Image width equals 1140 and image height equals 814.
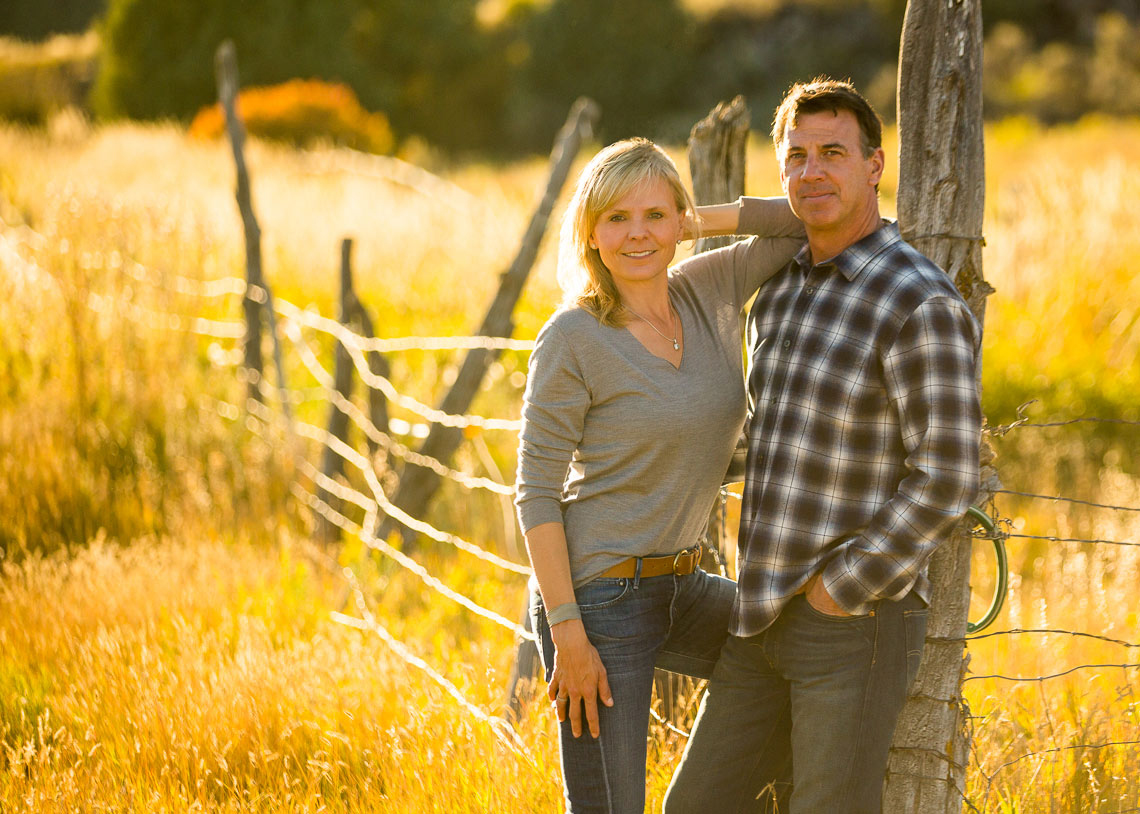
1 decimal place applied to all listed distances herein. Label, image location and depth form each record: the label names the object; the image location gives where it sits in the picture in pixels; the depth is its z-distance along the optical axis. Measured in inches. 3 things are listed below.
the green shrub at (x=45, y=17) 3415.4
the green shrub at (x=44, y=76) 1983.3
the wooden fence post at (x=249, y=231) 470.0
